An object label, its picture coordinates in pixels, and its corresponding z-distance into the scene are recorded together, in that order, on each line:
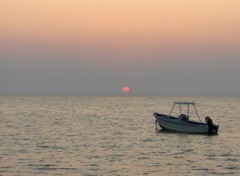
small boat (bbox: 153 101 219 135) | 53.91
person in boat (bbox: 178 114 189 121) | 55.54
